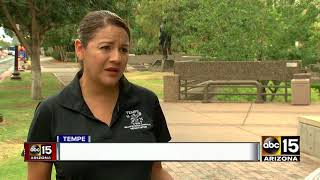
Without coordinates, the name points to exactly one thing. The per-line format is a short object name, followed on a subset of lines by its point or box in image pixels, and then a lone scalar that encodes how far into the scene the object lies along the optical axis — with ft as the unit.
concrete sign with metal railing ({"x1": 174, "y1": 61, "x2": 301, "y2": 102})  55.26
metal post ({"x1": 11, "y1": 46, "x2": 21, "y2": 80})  101.62
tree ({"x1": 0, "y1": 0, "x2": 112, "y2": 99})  57.51
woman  6.23
